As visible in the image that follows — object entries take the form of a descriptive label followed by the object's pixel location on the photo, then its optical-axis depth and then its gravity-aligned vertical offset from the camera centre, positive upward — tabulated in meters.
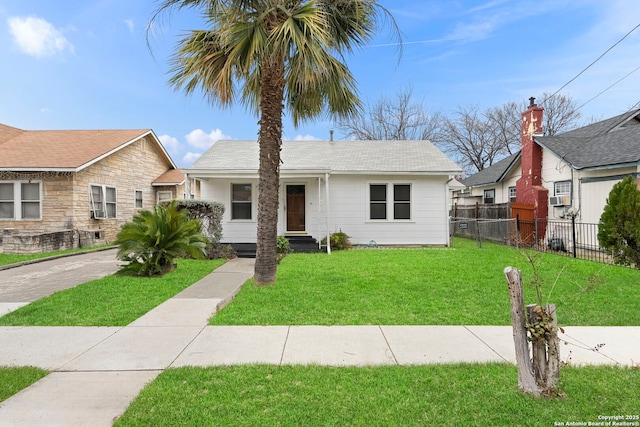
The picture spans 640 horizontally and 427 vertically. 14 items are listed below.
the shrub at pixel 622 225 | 8.40 -0.39
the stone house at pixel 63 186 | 13.11 +1.16
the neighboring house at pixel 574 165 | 11.53 +1.74
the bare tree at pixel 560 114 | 29.69 +8.50
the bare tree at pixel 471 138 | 33.00 +7.26
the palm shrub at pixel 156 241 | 7.79 -0.65
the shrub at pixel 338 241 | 12.73 -1.12
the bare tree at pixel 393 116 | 30.67 +8.55
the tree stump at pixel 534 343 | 2.71 -1.09
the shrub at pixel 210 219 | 10.70 -0.21
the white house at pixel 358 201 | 13.33 +0.41
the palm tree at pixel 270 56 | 6.14 +3.06
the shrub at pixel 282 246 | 11.66 -1.18
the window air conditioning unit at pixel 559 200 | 13.26 +0.38
